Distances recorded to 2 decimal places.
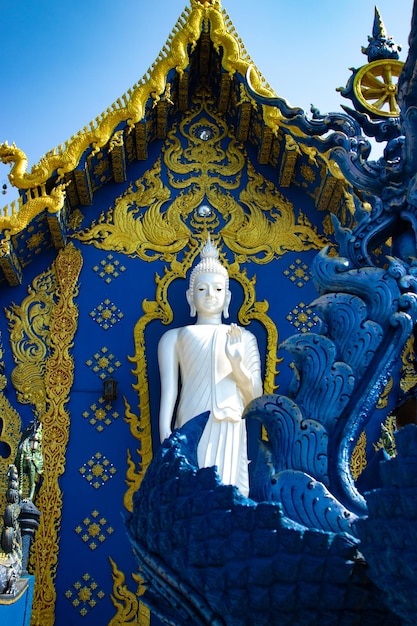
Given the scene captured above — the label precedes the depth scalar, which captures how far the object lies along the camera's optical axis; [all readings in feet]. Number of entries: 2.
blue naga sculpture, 3.23
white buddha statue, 13.99
